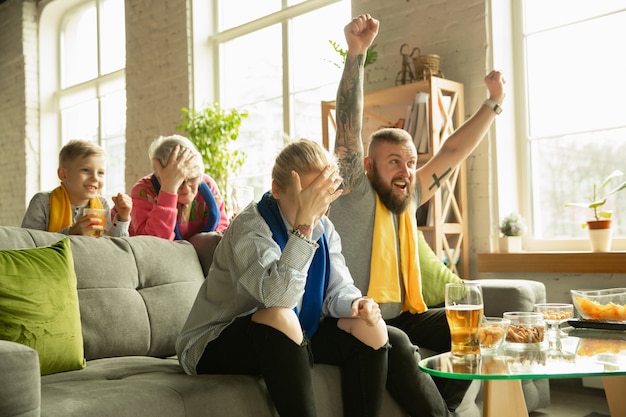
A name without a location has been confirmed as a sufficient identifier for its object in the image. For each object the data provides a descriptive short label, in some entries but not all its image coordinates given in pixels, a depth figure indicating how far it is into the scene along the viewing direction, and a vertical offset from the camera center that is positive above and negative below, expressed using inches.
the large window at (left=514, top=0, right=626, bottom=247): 146.2 +25.4
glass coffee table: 56.0 -12.6
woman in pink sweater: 109.8 +5.4
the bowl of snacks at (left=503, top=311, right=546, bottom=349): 67.1 -10.8
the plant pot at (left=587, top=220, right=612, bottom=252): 135.3 -3.2
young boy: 108.2 +6.2
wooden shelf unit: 148.6 +9.7
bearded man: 96.6 +1.8
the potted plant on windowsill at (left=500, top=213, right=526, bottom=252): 150.1 -2.2
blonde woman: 67.4 -8.8
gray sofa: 58.2 -13.0
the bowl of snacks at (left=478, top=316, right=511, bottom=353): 65.8 -10.8
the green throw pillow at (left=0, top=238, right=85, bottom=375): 70.5 -7.8
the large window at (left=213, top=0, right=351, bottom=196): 206.5 +52.3
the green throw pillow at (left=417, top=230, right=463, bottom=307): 108.0 -8.9
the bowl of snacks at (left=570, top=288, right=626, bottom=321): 76.2 -9.7
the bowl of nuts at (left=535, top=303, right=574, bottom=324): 74.6 -10.1
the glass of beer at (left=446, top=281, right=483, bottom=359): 62.6 -8.6
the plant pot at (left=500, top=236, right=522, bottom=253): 150.2 -5.0
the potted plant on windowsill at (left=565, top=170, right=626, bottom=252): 135.3 -0.2
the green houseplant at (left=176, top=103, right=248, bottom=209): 210.5 +27.9
